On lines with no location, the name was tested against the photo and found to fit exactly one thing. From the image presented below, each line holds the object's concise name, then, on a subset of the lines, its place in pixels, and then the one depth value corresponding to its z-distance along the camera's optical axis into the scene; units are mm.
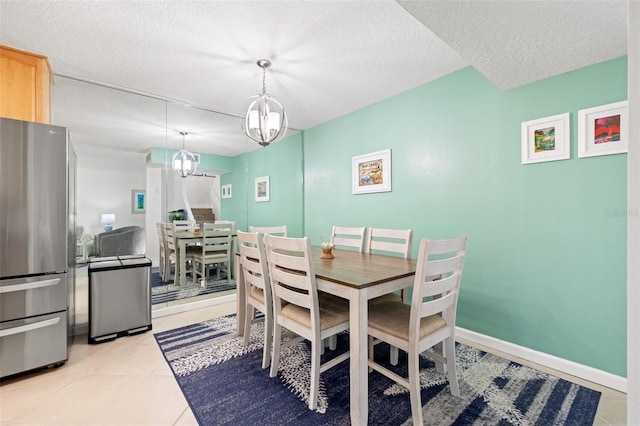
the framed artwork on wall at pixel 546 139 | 1952
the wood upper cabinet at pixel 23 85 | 1981
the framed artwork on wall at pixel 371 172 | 3068
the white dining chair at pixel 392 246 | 2006
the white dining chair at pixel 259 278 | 1932
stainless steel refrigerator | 1763
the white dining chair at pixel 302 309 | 1549
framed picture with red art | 1740
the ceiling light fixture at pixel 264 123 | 2229
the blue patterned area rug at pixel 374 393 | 1495
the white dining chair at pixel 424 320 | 1382
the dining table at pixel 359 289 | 1390
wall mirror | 2709
